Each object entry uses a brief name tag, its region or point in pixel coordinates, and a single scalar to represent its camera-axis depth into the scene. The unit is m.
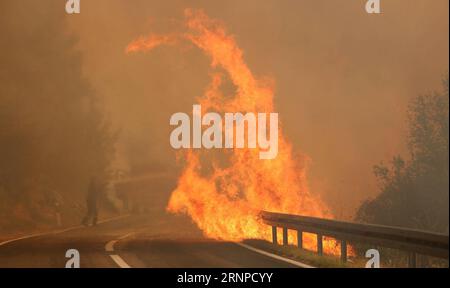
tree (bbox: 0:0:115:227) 39.09
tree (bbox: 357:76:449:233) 47.72
